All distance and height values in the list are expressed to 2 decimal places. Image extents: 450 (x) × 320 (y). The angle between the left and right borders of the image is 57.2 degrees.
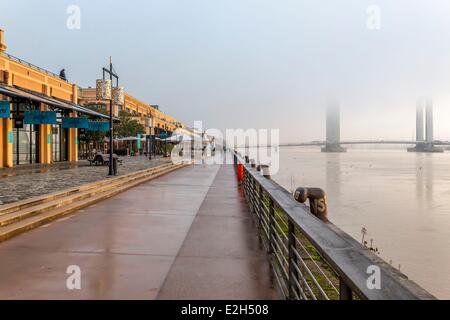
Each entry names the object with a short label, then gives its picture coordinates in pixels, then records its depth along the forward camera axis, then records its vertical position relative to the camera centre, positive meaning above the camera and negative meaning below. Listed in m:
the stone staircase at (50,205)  7.62 -1.20
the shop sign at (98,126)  30.50 +2.10
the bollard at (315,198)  8.48 -0.94
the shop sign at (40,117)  22.84 +2.07
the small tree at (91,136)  37.86 +1.67
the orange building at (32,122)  23.36 +2.08
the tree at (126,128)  50.12 +3.36
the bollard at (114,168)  18.47 -0.62
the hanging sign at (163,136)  44.43 +1.93
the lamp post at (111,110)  18.02 +1.70
